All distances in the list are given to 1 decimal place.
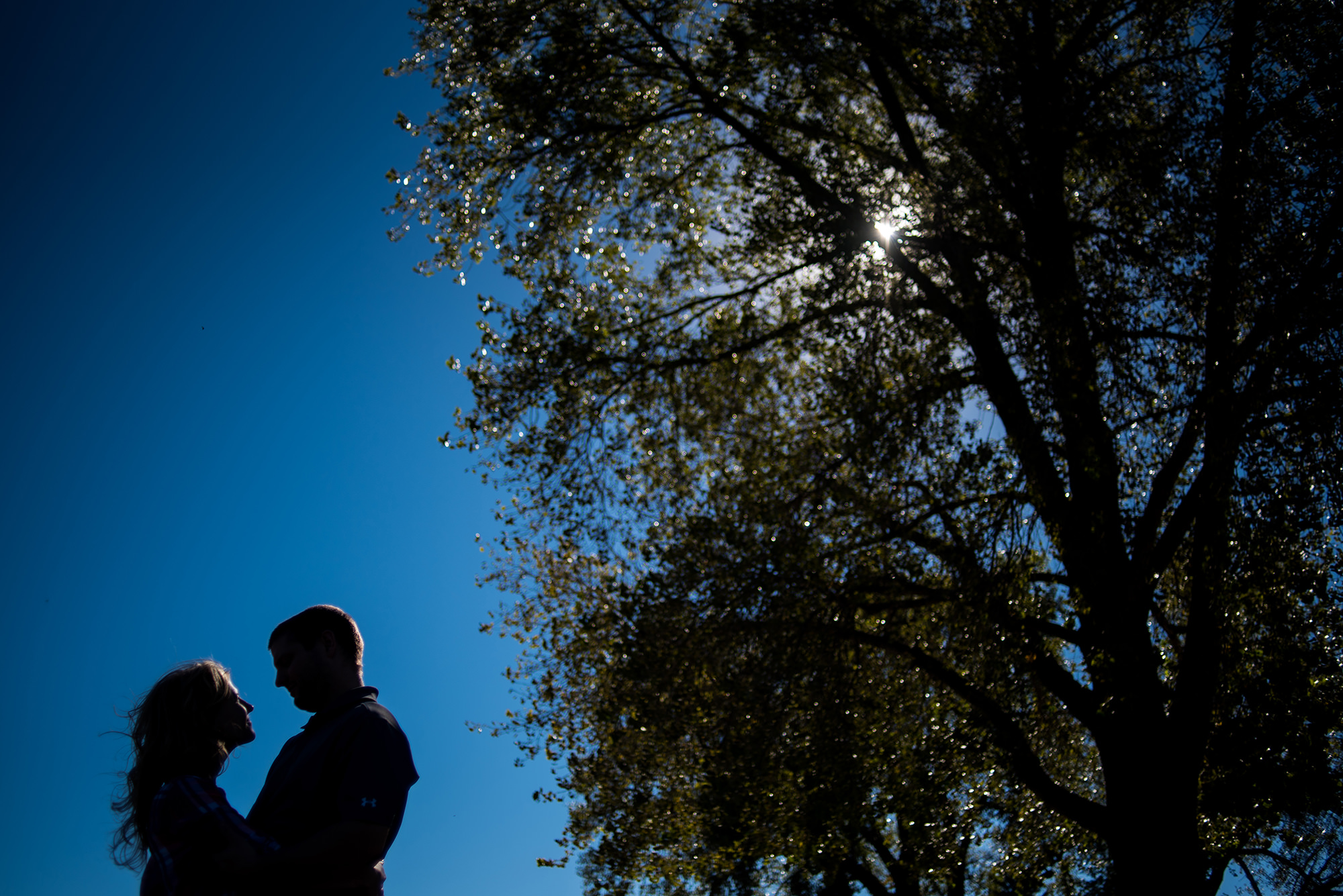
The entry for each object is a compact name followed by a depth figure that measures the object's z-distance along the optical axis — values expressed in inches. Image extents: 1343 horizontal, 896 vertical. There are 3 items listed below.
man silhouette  117.7
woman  114.5
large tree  373.7
